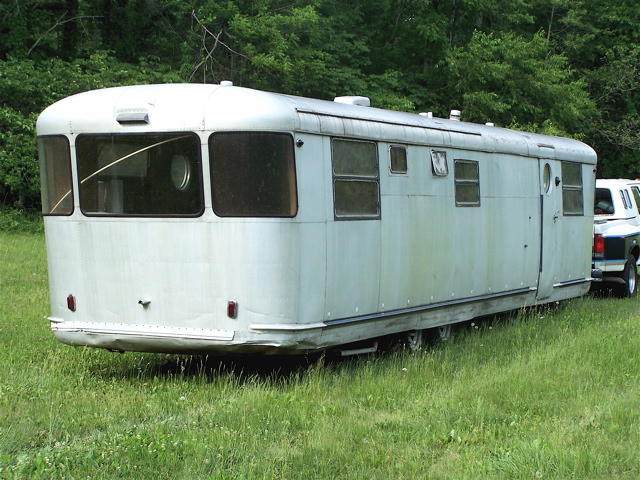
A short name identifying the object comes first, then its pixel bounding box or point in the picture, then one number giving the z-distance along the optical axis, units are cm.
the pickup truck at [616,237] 1628
